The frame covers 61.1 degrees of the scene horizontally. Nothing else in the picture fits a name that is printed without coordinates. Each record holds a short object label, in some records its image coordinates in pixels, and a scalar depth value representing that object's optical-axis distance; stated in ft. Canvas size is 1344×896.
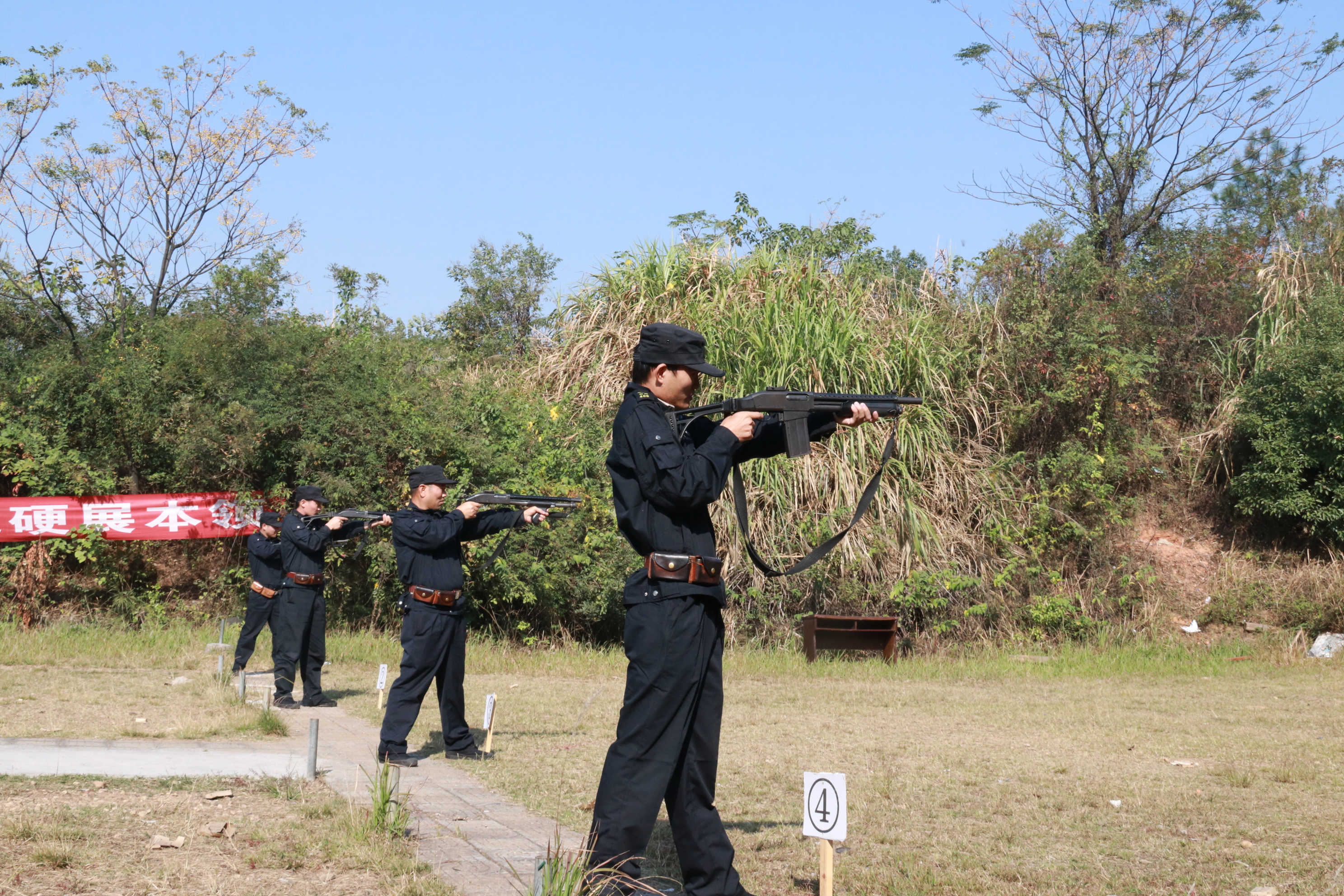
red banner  49.67
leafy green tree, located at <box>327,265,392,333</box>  63.26
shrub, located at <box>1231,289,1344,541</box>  51.26
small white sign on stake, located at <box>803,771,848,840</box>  13.74
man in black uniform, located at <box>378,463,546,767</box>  25.21
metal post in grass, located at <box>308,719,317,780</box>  21.13
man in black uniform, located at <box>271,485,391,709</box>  34.04
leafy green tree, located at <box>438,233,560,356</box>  88.99
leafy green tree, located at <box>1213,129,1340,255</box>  75.36
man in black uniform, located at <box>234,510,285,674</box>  38.37
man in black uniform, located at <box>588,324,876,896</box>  14.05
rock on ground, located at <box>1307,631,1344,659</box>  46.19
